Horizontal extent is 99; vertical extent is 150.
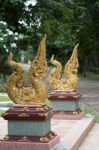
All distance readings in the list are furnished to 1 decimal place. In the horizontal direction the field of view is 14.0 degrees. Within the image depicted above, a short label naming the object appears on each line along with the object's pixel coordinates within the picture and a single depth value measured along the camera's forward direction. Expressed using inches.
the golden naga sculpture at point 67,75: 429.1
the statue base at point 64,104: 410.8
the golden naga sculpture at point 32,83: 266.0
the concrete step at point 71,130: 286.8
